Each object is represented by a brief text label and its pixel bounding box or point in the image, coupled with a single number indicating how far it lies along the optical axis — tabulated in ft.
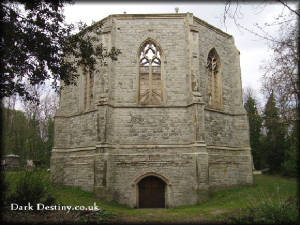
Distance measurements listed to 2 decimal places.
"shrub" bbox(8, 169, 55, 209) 25.03
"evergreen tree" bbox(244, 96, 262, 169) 90.43
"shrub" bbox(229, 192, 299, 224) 21.68
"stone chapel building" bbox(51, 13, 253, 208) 43.52
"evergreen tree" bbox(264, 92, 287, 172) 77.05
